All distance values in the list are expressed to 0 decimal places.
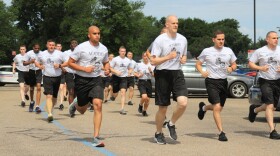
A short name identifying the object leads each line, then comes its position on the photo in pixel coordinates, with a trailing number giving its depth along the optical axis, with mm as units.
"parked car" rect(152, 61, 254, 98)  22906
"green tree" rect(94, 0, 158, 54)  68125
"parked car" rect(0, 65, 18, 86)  38825
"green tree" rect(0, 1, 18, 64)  63719
